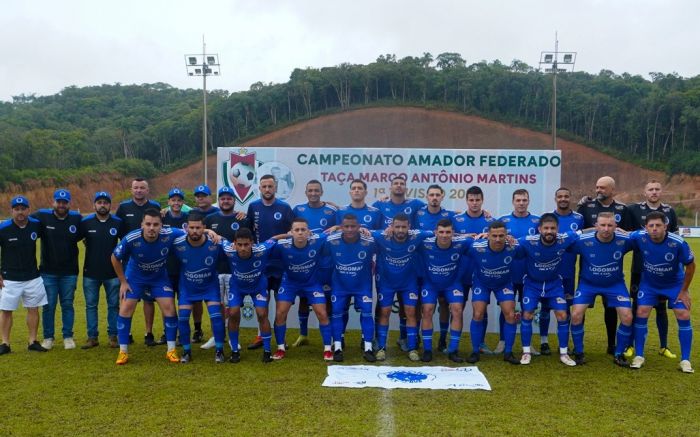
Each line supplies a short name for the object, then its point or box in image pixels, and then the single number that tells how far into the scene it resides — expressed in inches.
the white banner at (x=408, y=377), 224.2
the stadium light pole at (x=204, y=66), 1189.1
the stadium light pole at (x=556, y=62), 1169.7
